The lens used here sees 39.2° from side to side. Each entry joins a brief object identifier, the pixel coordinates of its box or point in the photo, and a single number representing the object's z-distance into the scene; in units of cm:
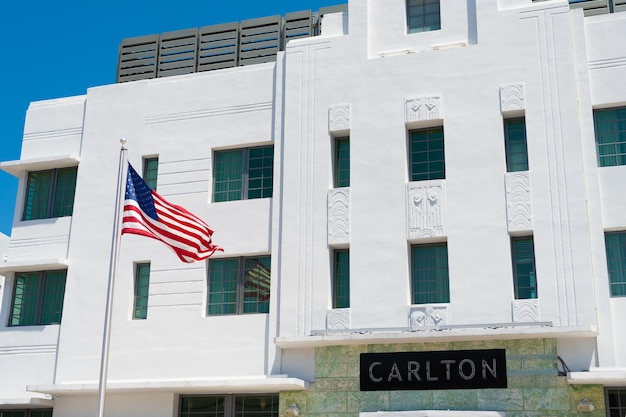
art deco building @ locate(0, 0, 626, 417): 1959
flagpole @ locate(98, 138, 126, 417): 1724
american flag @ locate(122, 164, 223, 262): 1838
